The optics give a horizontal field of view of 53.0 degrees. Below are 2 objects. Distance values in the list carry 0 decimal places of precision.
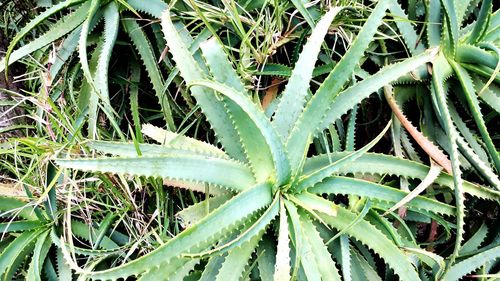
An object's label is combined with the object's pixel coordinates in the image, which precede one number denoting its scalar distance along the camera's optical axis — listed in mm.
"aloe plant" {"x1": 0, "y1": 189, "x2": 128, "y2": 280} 1186
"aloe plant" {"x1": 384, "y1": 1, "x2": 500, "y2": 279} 1120
